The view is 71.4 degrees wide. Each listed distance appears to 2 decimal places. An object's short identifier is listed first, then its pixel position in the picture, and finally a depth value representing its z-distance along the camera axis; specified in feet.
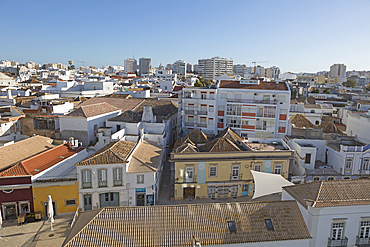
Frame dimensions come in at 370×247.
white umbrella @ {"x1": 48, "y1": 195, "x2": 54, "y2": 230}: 69.87
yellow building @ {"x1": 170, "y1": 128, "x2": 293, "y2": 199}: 89.15
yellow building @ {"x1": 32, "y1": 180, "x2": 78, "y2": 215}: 76.59
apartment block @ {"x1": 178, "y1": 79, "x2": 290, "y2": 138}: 131.85
